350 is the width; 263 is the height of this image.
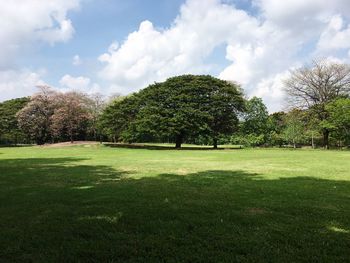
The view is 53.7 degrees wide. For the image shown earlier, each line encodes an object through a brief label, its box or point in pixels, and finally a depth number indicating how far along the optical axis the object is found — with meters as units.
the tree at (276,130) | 65.69
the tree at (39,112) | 65.38
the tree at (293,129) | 60.16
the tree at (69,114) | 62.25
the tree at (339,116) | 48.31
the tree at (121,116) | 51.34
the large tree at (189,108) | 46.06
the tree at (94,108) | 67.81
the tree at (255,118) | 61.47
